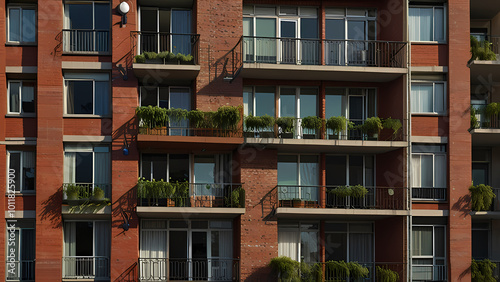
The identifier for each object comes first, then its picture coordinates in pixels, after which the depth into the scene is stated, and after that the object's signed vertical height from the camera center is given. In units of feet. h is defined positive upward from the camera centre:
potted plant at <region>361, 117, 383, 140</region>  102.68 +3.44
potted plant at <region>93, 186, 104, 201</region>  98.12 -5.14
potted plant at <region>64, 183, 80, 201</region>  97.60 -4.98
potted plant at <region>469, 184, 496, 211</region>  100.99 -5.60
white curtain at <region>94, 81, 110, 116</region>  102.22 +7.40
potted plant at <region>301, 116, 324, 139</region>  102.27 +3.93
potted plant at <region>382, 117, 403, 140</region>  101.81 +3.68
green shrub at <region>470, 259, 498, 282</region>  100.12 -15.00
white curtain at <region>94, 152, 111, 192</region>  101.04 -1.95
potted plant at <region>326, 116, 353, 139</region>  102.53 +3.81
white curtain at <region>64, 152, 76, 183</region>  100.58 -1.69
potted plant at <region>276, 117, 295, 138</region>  101.14 +3.62
